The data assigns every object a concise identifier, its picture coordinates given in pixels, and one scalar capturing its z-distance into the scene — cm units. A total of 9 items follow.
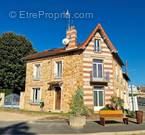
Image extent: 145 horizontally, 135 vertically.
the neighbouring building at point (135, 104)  1572
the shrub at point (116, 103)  1427
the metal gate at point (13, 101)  1686
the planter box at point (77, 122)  839
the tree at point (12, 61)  2052
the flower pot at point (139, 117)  992
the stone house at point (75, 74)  1442
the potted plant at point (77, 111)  842
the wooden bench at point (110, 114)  927
